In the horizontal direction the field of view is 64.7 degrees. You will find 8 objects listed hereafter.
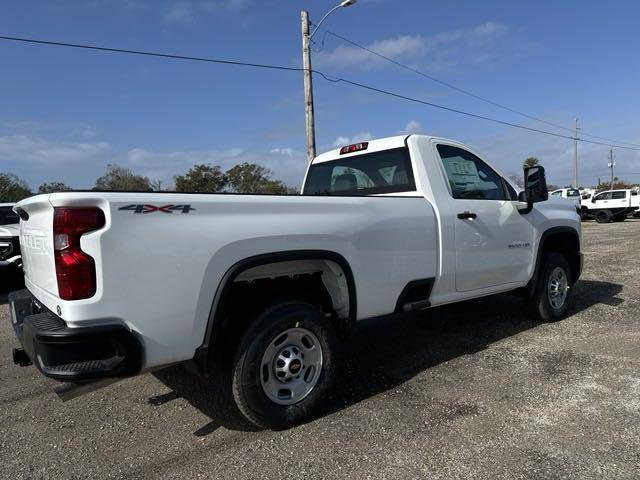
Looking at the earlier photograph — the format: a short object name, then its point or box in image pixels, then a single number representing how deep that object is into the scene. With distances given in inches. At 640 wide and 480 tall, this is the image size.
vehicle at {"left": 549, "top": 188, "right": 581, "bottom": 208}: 1302.9
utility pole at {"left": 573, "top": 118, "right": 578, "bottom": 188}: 2069.4
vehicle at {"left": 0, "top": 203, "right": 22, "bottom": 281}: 336.8
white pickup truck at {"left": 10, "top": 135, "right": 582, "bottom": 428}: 101.8
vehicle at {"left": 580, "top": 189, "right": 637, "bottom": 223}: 1066.7
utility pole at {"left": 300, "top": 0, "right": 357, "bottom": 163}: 599.5
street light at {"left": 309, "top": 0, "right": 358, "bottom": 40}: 569.3
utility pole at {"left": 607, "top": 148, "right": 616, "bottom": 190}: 2792.8
